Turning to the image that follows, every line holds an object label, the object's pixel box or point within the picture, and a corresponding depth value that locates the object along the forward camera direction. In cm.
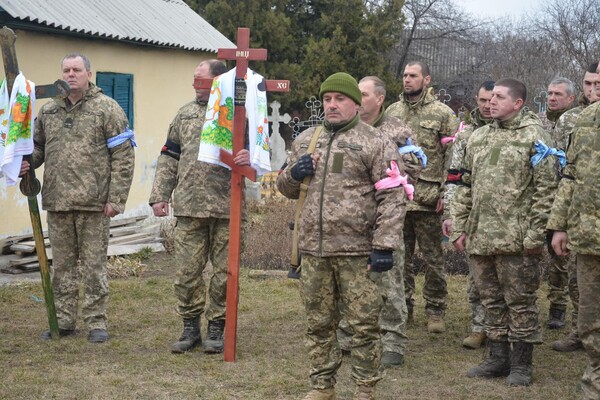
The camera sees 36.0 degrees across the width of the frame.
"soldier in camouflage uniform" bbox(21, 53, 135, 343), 756
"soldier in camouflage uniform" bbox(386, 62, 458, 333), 794
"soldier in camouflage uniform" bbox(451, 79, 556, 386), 620
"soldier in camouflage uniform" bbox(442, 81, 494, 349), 701
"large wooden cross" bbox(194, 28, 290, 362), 683
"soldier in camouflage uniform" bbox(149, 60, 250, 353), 717
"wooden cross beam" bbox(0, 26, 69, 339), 730
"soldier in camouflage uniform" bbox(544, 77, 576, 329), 824
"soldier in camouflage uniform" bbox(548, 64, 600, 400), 537
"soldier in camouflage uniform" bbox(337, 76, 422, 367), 686
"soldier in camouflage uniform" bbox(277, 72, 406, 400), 563
